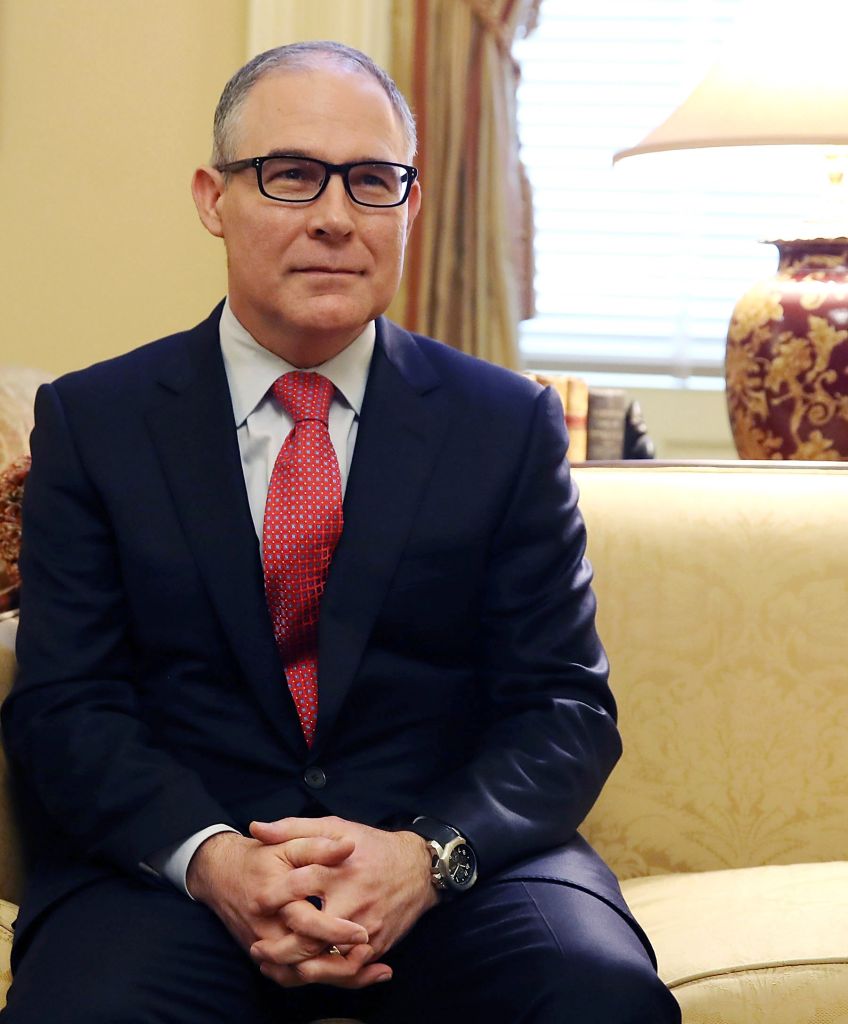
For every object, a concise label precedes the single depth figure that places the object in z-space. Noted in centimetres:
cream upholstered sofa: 189
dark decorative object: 243
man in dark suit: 140
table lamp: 217
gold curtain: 318
